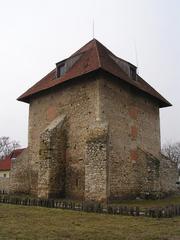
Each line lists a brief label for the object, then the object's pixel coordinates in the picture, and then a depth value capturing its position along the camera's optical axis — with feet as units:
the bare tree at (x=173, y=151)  200.96
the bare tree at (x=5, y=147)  192.96
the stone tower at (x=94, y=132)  52.65
